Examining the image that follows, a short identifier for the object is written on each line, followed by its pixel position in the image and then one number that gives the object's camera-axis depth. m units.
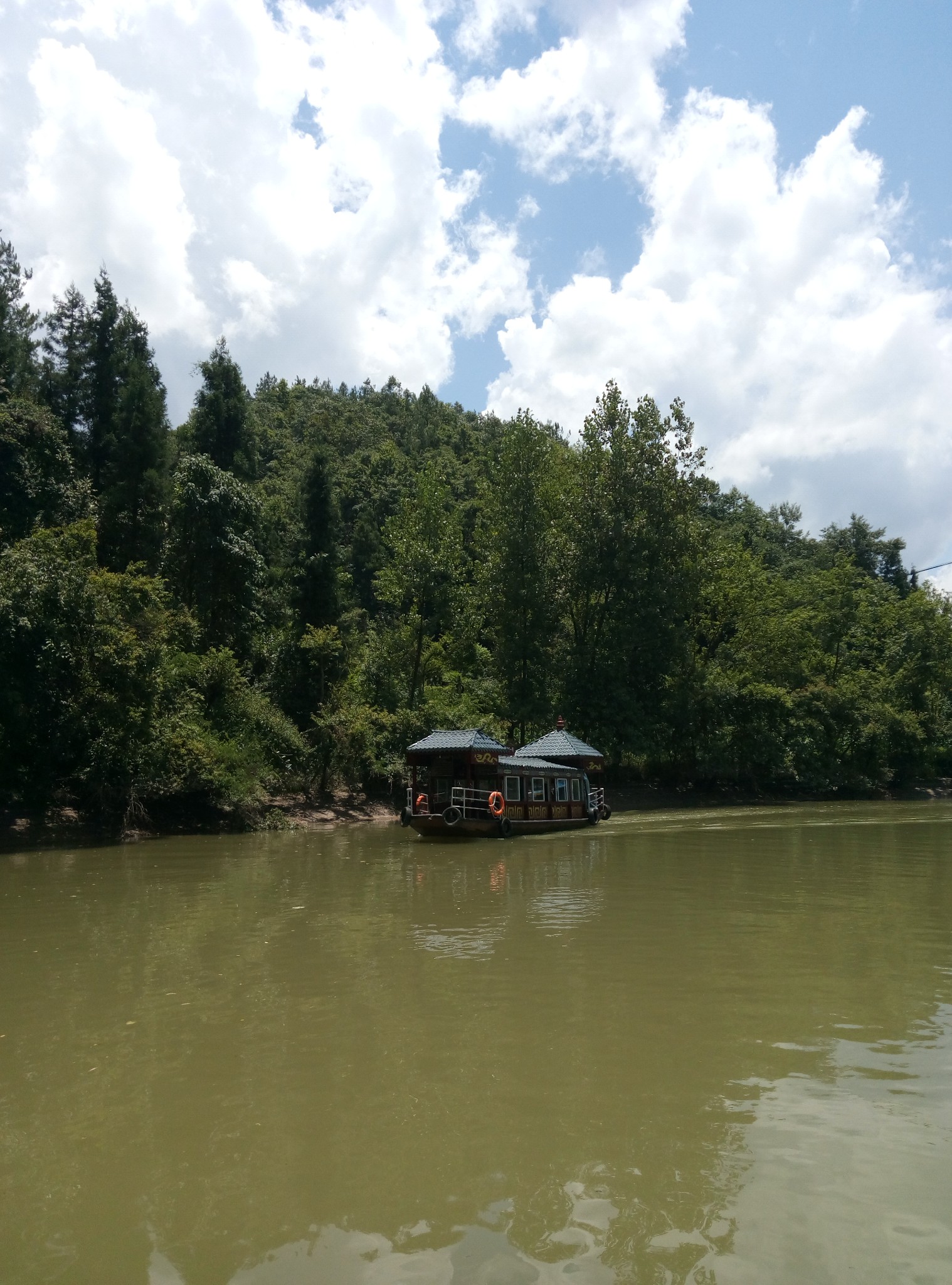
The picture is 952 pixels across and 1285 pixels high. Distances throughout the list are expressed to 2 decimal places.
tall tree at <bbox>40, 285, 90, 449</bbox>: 36.81
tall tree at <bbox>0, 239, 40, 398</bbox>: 32.28
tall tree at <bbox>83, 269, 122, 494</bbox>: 36.34
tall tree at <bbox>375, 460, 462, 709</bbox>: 35.94
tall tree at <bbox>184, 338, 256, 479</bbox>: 38.69
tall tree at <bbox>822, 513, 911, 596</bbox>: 76.94
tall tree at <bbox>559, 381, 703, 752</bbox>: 38.16
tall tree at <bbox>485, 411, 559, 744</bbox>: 38.28
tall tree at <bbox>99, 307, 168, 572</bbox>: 34.69
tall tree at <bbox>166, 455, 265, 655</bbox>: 32.88
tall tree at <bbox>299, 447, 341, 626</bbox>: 36.72
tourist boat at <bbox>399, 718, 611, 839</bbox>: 23.73
